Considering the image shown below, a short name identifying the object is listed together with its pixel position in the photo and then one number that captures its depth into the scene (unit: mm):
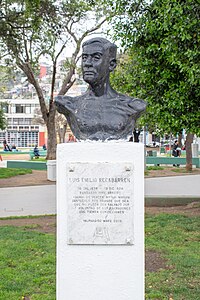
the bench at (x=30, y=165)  24819
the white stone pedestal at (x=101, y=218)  4352
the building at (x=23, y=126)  71250
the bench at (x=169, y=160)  27106
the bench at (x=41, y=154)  34844
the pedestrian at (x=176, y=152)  35500
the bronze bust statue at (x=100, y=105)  4531
